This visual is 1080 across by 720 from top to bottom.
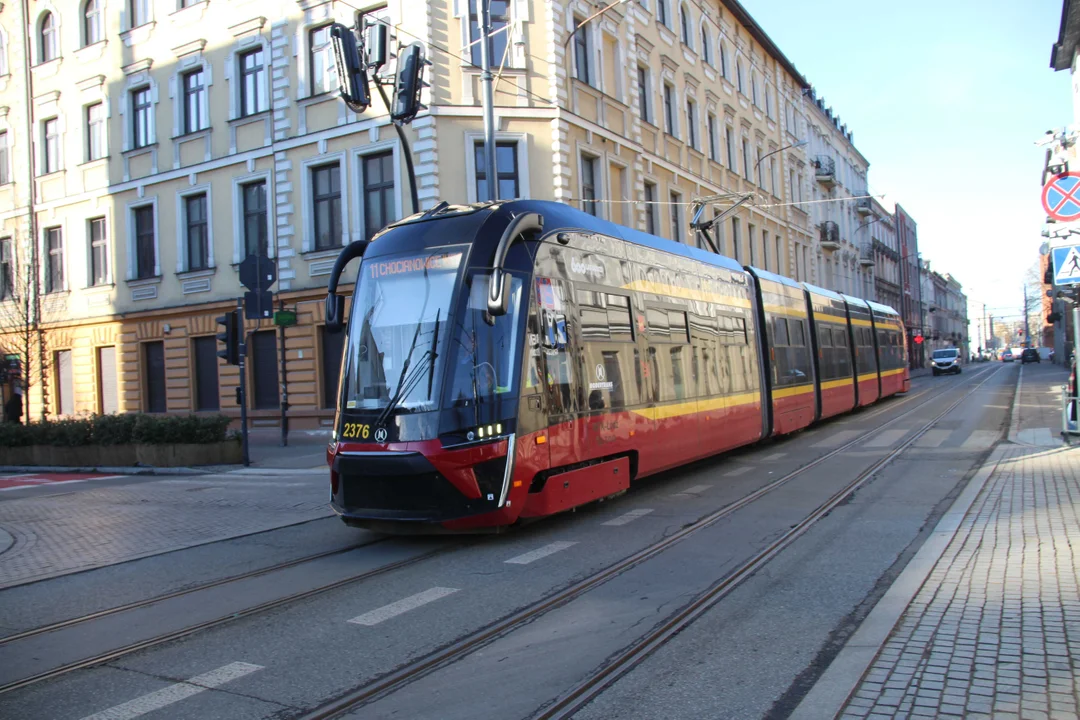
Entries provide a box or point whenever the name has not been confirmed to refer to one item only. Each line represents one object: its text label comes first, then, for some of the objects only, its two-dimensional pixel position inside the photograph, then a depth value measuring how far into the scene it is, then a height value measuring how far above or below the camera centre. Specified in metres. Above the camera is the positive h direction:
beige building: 21.62 +6.29
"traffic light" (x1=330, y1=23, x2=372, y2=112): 13.50 +4.99
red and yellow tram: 7.43 -0.04
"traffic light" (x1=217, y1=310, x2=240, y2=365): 16.47 +0.80
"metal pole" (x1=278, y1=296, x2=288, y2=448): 21.56 -0.51
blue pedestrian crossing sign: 11.63 +1.15
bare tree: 25.44 +1.88
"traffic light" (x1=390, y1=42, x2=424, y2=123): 13.70 +4.71
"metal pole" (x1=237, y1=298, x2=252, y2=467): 16.64 -0.64
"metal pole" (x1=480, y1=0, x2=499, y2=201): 14.33 +4.31
